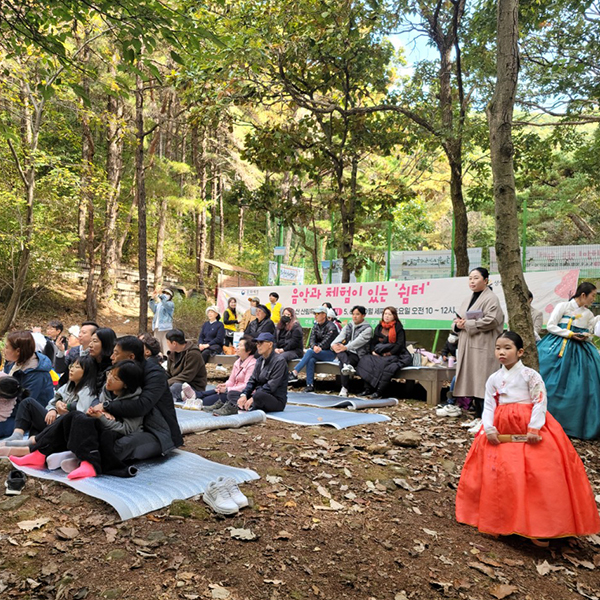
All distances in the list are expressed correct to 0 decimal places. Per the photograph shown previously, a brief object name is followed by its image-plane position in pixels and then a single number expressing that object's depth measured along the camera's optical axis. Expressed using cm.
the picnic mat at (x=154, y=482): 371
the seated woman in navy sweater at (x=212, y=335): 1128
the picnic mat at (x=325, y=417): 650
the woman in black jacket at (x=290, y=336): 1017
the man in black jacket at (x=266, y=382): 698
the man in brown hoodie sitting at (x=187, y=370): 777
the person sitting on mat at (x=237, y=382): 735
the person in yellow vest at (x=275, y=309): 1192
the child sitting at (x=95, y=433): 419
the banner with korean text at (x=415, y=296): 966
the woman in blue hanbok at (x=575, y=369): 615
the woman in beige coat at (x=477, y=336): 668
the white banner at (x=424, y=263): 1229
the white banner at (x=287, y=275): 1591
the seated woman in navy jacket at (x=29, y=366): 533
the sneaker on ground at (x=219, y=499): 376
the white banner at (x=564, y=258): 1016
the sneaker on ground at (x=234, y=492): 388
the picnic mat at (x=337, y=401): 790
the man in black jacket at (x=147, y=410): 435
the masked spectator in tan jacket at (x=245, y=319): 1260
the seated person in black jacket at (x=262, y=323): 979
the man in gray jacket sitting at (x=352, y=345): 904
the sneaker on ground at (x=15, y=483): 389
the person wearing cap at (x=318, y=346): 969
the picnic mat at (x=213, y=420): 591
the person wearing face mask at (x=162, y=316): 1357
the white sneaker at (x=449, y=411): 727
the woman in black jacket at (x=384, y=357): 855
